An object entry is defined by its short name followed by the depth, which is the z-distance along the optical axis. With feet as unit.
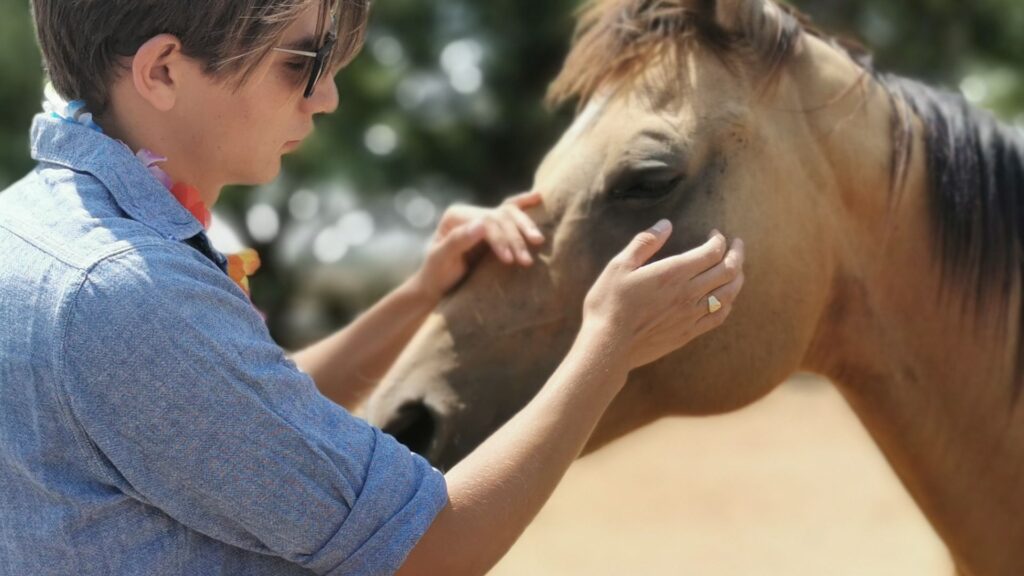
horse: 8.53
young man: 6.76
